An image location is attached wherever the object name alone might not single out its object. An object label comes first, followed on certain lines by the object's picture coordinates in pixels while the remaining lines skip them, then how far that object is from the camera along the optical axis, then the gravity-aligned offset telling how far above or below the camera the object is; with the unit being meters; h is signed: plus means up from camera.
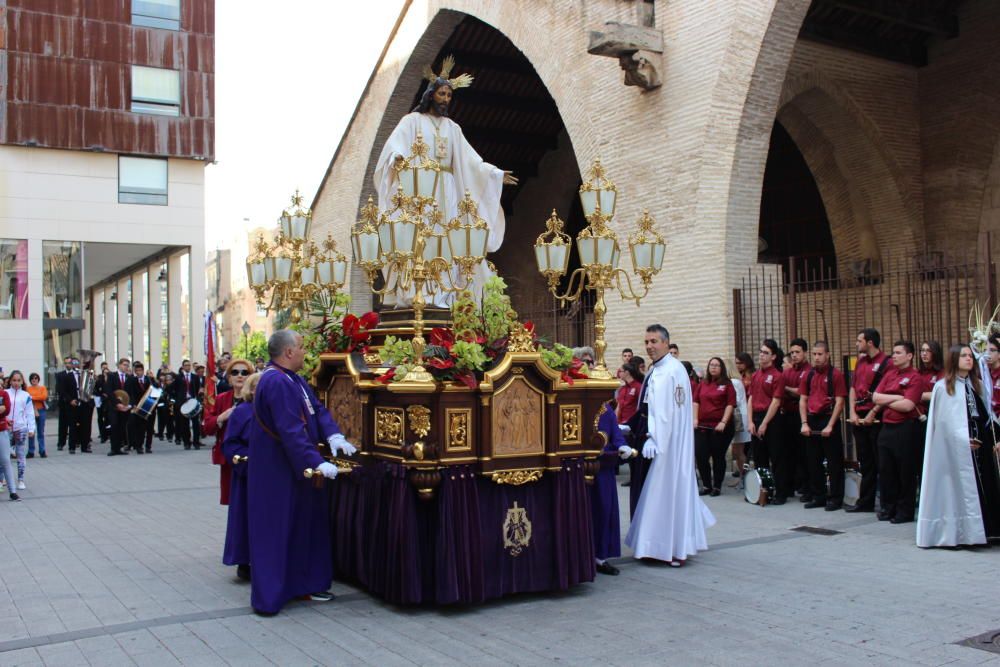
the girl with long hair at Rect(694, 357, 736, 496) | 11.66 -0.96
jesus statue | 8.27 +1.70
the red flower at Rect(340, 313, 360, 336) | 7.52 +0.25
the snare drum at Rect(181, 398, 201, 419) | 14.37 -0.77
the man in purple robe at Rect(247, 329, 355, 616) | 6.18 -0.90
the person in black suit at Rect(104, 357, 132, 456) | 18.23 -0.89
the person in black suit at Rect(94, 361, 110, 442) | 19.45 -1.05
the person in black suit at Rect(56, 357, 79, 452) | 18.55 -0.69
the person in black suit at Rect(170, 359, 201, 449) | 19.91 -0.71
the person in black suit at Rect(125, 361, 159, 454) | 18.78 -1.22
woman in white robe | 8.22 -1.11
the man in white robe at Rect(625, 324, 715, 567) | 7.68 -1.05
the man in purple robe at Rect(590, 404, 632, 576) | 7.41 -1.19
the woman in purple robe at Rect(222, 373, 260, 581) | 7.08 -0.94
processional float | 6.19 -0.64
